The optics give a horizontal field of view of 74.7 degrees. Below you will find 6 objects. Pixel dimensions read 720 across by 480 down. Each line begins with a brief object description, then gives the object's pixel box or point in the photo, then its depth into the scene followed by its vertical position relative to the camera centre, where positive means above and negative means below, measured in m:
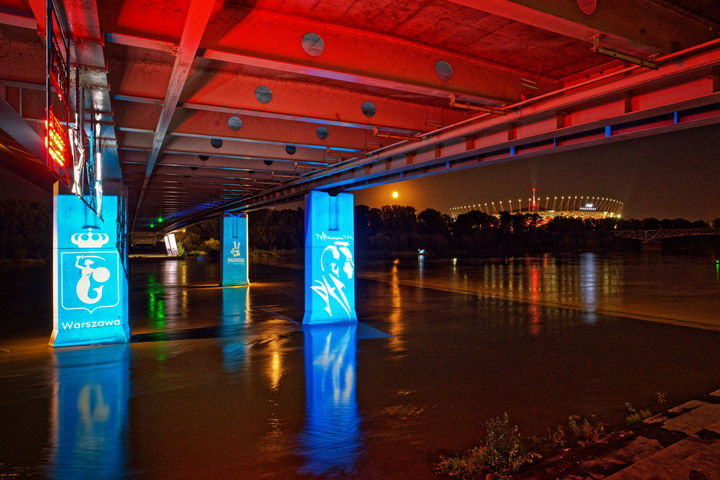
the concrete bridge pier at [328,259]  14.70 -0.38
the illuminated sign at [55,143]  5.40 +1.31
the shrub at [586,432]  5.58 -2.31
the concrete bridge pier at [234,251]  29.70 -0.14
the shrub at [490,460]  4.80 -2.26
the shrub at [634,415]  6.18 -2.32
